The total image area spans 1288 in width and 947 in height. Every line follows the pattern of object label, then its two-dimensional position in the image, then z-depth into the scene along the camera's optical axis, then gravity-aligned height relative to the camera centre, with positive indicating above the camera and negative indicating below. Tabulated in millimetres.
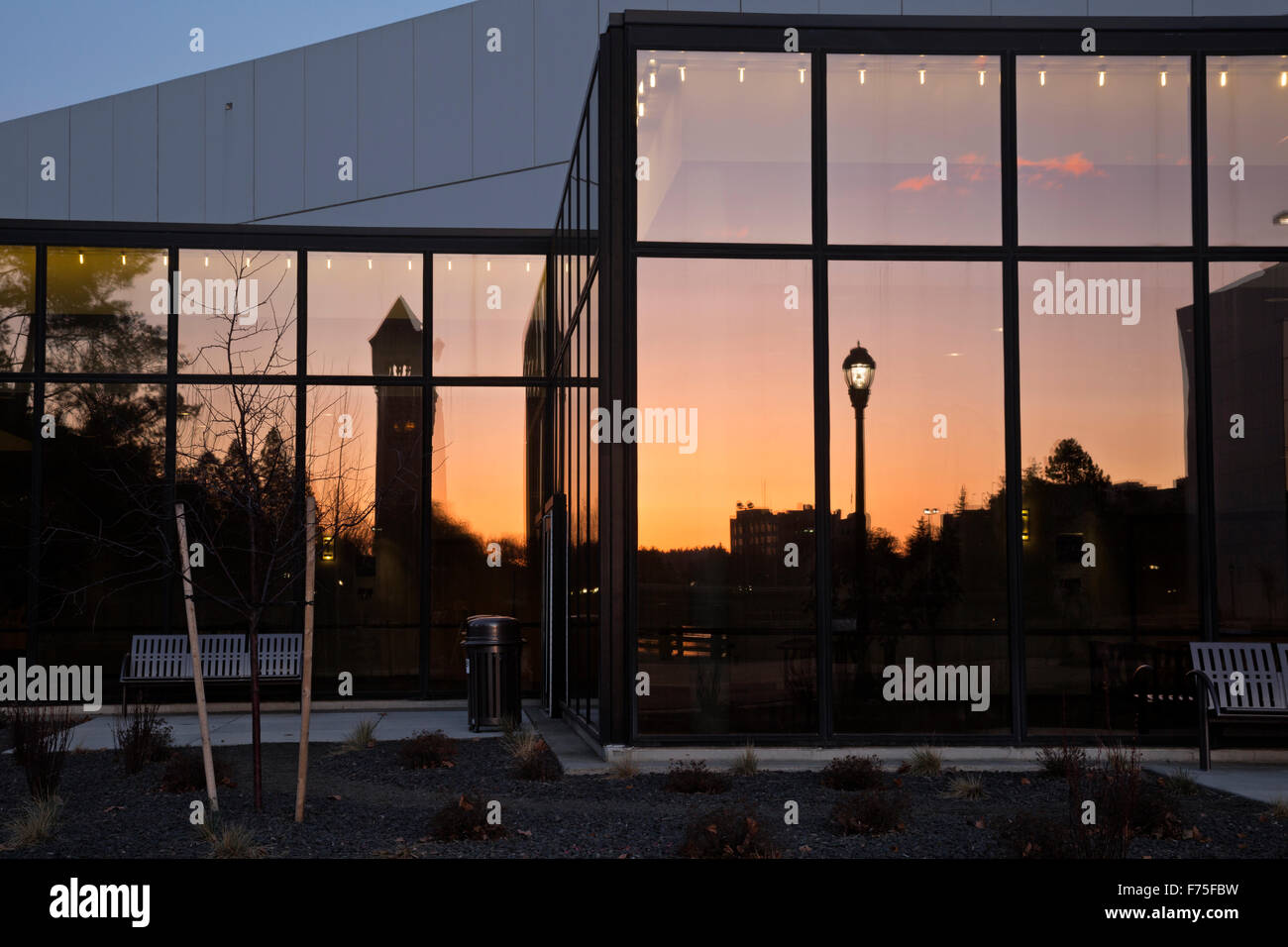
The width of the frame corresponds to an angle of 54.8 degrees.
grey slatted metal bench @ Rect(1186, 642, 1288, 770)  9500 -1284
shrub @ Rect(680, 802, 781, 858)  6301 -1634
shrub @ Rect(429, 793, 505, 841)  6941 -1697
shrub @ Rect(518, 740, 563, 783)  9250 -1845
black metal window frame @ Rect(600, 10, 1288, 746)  10094 +2875
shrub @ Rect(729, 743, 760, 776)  9211 -1815
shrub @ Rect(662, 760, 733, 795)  8516 -1787
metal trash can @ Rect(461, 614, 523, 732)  12266 -1454
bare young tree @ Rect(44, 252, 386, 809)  14508 +1073
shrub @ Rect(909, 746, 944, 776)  9281 -1830
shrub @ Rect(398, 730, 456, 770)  9898 -1832
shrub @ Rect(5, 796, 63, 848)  6926 -1700
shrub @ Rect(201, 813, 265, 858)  6484 -1688
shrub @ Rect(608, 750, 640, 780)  9156 -1828
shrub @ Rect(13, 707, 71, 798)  8234 -1549
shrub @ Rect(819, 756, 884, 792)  8648 -1777
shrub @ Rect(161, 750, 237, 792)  8641 -1753
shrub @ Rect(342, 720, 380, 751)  11039 -1913
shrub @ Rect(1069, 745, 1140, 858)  5969 -1429
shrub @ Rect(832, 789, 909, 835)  7070 -1690
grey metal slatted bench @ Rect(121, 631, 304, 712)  13422 -1463
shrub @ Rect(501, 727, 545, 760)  9836 -1858
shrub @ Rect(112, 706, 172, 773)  9508 -1701
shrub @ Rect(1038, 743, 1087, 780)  8970 -1782
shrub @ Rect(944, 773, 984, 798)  8328 -1814
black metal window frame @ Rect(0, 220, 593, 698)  14828 +3406
